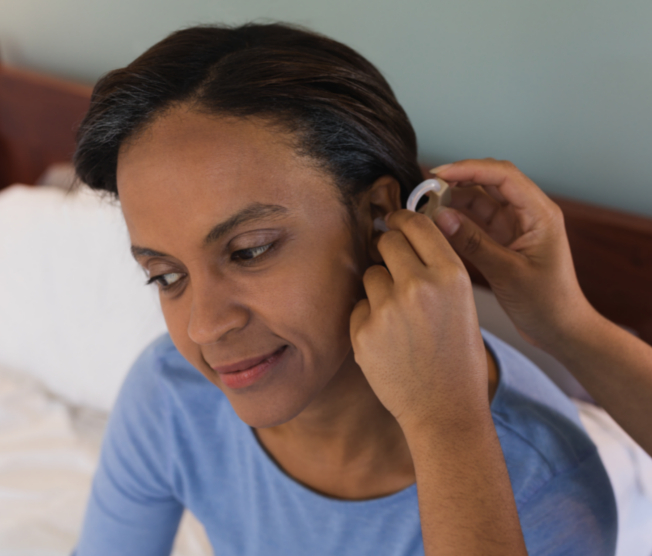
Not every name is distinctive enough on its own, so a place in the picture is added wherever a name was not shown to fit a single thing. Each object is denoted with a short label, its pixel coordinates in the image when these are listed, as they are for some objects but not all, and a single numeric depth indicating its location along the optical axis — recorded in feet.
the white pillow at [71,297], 5.06
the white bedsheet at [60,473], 3.33
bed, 3.69
